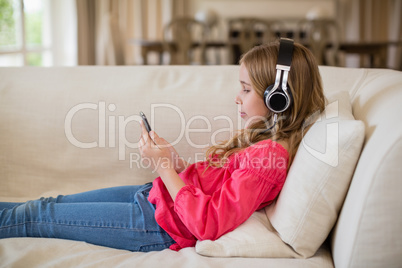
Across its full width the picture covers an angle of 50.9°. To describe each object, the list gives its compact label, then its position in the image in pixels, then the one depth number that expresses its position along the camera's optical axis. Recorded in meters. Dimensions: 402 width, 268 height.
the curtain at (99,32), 3.60
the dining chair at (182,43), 4.14
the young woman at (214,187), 1.04
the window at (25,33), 3.36
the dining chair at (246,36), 4.30
